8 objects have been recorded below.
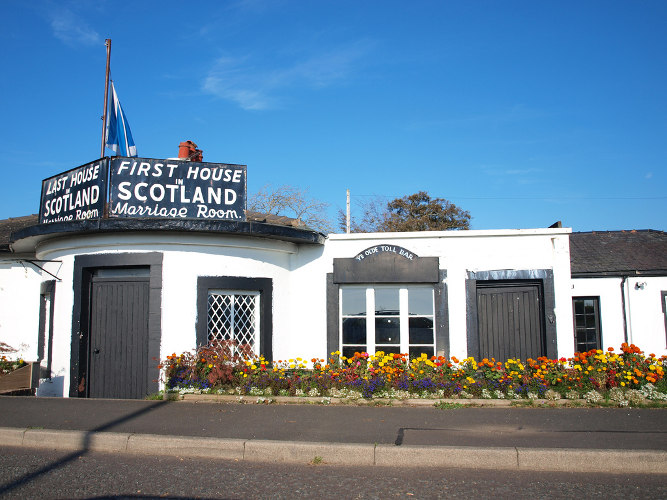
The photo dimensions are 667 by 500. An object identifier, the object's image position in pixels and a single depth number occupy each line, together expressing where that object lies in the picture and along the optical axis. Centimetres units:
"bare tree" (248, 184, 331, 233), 3398
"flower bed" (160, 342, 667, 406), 849
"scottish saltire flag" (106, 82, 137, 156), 1220
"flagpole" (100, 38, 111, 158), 1241
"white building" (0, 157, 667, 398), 959
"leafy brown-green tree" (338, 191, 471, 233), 3662
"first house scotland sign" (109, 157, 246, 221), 957
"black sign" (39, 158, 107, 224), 960
